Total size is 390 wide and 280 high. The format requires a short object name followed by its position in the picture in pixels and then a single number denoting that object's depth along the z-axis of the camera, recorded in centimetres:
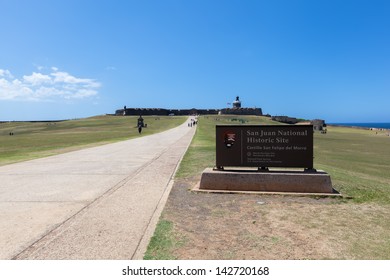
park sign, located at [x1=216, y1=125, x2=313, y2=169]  786
